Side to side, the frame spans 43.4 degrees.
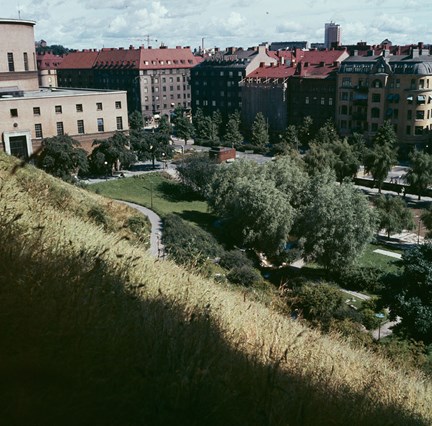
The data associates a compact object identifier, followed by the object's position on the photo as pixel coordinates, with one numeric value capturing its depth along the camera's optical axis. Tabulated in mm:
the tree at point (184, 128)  91250
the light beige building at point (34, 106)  57656
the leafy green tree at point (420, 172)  55719
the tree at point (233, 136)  88312
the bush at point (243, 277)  25156
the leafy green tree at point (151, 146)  63969
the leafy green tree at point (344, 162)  59625
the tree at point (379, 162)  58500
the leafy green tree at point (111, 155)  58875
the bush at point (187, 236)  32453
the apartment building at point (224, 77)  99000
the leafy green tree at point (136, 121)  97250
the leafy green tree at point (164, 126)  91138
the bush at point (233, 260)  31406
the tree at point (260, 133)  86000
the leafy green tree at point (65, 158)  50969
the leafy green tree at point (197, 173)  55375
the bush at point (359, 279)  35156
